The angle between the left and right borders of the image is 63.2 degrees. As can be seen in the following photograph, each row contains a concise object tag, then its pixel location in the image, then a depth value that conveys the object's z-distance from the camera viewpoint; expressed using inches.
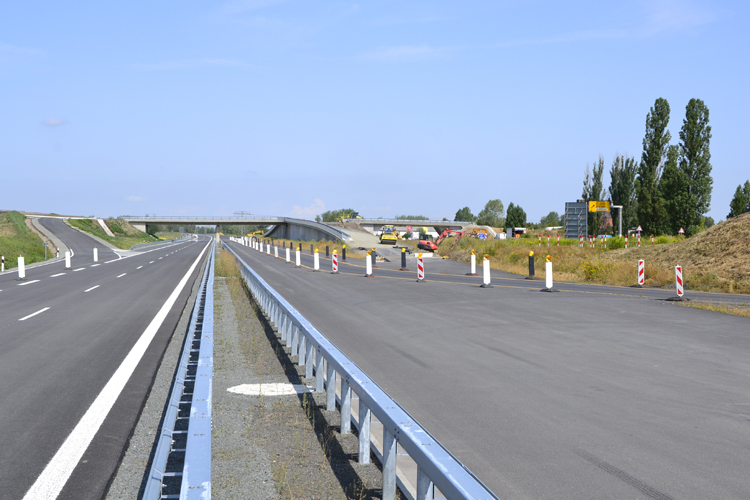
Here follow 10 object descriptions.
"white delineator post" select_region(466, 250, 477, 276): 1189.3
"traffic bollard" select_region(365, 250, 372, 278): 1151.1
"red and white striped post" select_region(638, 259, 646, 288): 925.3
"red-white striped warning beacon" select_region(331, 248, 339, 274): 1311.9
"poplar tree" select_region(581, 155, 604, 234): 3117.6
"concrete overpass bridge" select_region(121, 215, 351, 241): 5027.1
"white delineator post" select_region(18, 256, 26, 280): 1153.5
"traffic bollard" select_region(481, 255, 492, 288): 922.1
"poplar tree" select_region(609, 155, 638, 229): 2940.5
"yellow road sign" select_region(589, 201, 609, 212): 2212.1
